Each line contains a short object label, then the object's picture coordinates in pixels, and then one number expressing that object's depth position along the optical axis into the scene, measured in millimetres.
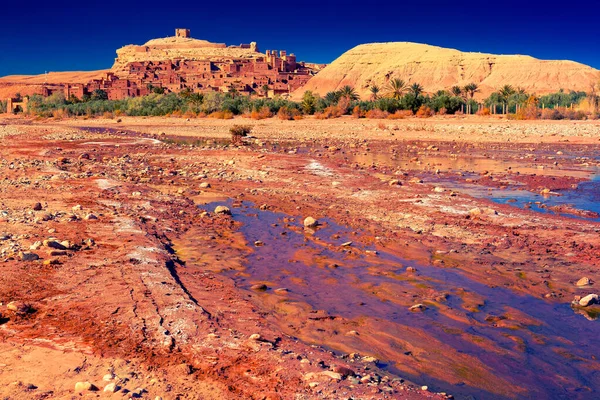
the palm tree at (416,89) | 44881
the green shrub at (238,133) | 23477
